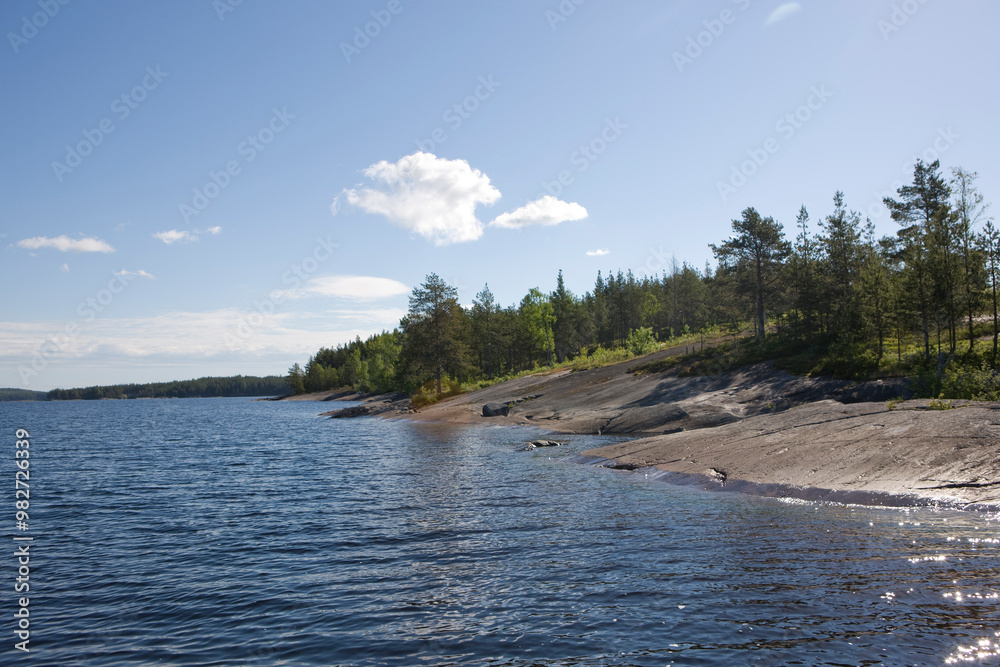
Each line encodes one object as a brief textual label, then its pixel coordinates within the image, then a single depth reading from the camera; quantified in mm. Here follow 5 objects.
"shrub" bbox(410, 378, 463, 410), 78438
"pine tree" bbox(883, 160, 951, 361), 33188
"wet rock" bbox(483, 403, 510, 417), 56625
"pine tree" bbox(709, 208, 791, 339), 56531
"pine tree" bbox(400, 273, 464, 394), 78125
